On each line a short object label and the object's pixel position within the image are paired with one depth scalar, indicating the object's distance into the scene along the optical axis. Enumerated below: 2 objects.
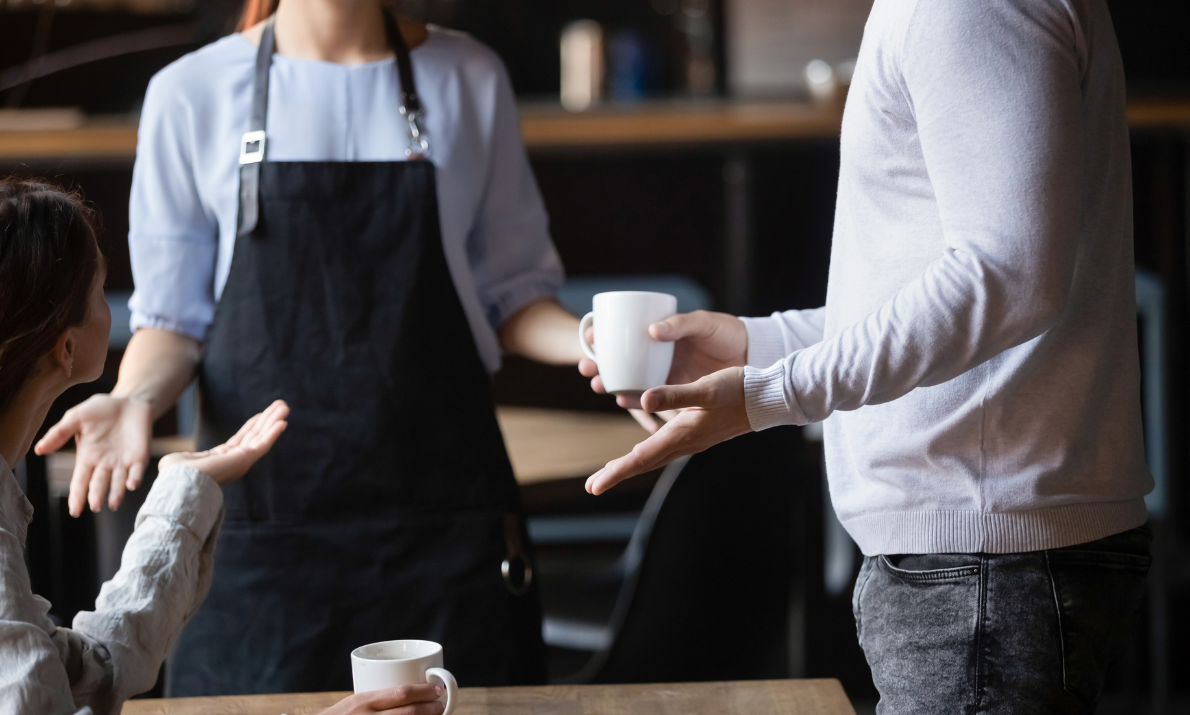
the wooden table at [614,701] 2.39
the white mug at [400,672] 2.29
